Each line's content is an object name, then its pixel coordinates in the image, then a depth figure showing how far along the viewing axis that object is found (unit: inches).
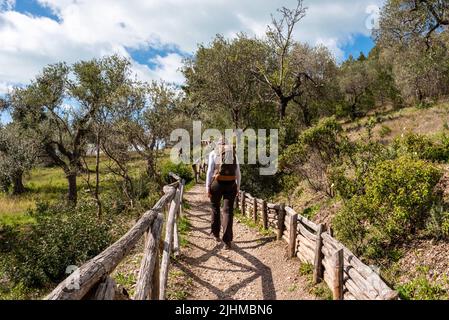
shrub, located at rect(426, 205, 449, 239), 256.8
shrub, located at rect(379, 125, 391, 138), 699.0
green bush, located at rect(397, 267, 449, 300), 207.0
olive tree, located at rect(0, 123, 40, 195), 1024.2
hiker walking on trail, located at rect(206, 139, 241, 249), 324.2
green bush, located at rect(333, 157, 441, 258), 263.4
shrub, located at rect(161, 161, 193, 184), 1076.8
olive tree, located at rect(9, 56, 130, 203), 925.8
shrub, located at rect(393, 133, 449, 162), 378.6
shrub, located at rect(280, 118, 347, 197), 463.2
